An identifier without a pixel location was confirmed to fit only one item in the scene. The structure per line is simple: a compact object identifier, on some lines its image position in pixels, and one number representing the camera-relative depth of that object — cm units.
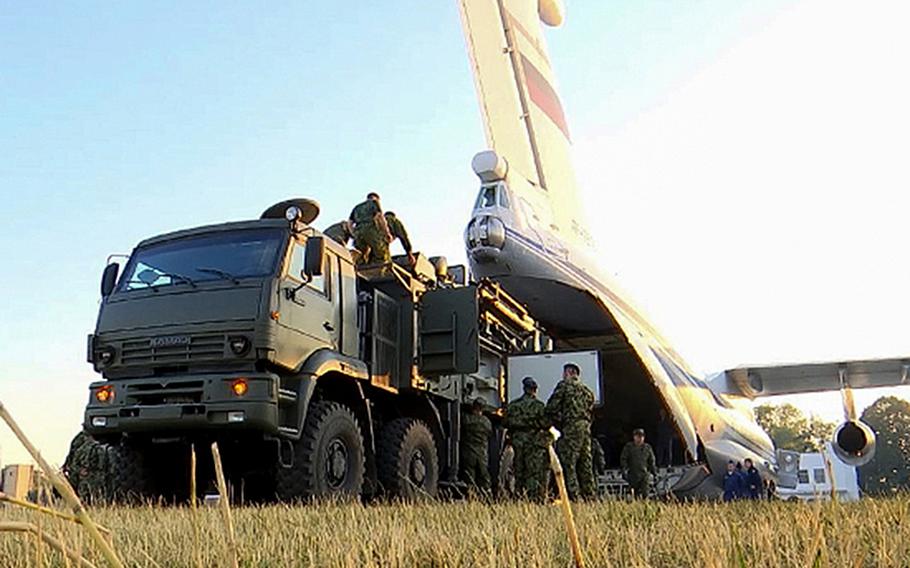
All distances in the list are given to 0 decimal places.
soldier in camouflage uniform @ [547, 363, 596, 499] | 810
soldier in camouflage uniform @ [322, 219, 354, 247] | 871
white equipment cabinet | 978
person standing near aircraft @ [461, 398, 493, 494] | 895
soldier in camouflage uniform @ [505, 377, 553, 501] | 822
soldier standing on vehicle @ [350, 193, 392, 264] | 835
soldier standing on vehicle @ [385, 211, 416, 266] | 877
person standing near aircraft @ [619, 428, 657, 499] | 1109
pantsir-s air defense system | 624
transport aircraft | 1078
